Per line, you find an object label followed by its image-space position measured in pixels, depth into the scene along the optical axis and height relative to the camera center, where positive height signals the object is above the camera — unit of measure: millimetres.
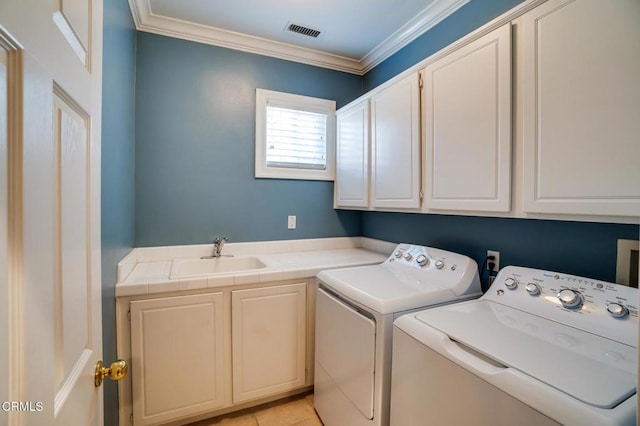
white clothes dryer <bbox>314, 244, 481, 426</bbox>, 1246 -530
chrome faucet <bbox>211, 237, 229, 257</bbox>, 2203 -309
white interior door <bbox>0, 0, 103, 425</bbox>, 372 -7
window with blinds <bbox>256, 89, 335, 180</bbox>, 2387 +645
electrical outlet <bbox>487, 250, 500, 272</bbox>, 1582 -295
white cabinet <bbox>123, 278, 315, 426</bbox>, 1536 -849
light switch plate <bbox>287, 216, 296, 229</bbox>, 2515 -121
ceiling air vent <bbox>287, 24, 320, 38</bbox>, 2127 +1380
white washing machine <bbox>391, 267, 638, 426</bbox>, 694 -440
